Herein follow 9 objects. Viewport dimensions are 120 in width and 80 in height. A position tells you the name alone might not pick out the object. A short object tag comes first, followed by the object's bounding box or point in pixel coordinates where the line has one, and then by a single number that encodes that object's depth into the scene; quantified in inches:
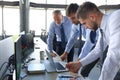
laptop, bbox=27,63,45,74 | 42.6
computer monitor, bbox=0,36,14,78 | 34.4
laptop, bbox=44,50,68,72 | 44.2
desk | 38.8
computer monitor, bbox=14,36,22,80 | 30.0
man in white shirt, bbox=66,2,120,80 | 28.2
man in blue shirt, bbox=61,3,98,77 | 52.7
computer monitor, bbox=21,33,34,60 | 54.4
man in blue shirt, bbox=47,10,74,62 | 75.1
